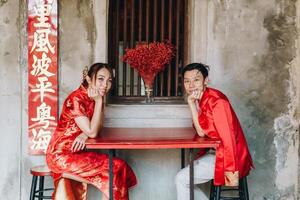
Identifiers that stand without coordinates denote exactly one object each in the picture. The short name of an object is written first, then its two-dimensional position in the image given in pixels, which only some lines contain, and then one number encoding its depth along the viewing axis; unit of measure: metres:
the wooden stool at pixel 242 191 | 4.95
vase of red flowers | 5.48
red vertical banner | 5.52
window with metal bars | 5.79
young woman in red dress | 4.73
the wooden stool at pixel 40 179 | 5.00
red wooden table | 4.39
